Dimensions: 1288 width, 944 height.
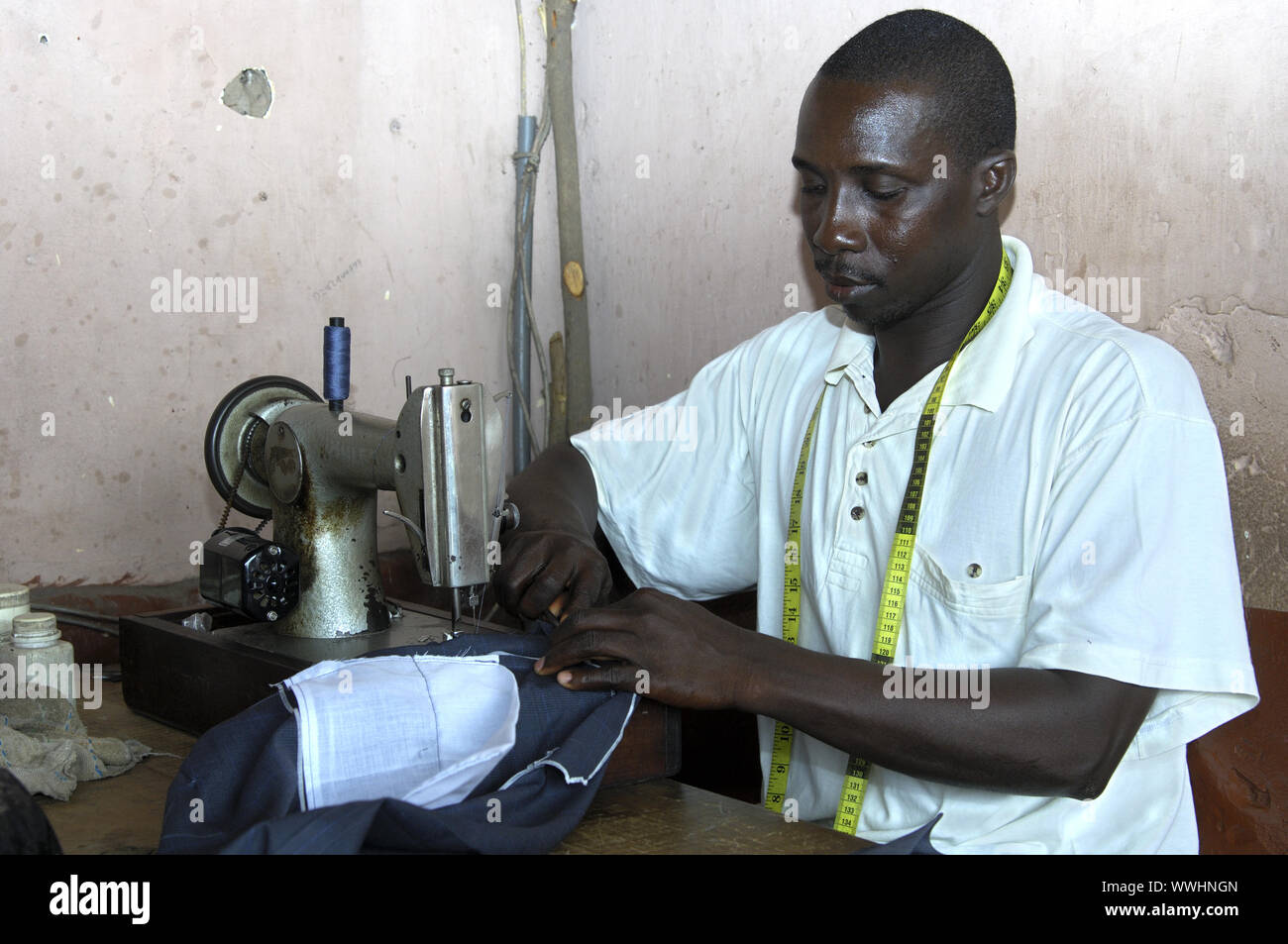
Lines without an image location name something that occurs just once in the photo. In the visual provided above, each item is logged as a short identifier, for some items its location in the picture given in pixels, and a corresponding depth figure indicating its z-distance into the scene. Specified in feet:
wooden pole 10.57
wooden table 4.33
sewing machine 5.20
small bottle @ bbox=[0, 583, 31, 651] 6.08
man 4.71
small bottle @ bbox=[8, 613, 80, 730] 5.70
